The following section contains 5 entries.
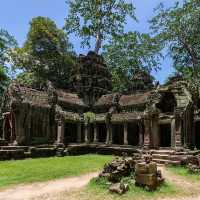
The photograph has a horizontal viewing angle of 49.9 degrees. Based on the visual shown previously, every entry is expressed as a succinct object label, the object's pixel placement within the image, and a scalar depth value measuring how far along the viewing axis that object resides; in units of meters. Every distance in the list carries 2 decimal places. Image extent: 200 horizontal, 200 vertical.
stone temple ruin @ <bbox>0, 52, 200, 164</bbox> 17.74
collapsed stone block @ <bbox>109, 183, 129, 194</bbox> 7.72
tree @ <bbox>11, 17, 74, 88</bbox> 31.18
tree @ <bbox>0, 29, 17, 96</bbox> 26.63
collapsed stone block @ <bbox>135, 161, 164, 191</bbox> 8.29
